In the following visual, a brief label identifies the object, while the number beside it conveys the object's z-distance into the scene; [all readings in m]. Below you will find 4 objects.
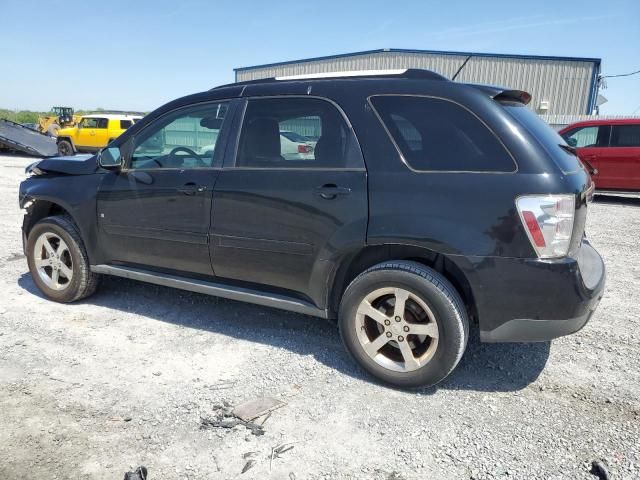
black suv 2.63
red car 10.38
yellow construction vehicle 26.03
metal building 26.00
